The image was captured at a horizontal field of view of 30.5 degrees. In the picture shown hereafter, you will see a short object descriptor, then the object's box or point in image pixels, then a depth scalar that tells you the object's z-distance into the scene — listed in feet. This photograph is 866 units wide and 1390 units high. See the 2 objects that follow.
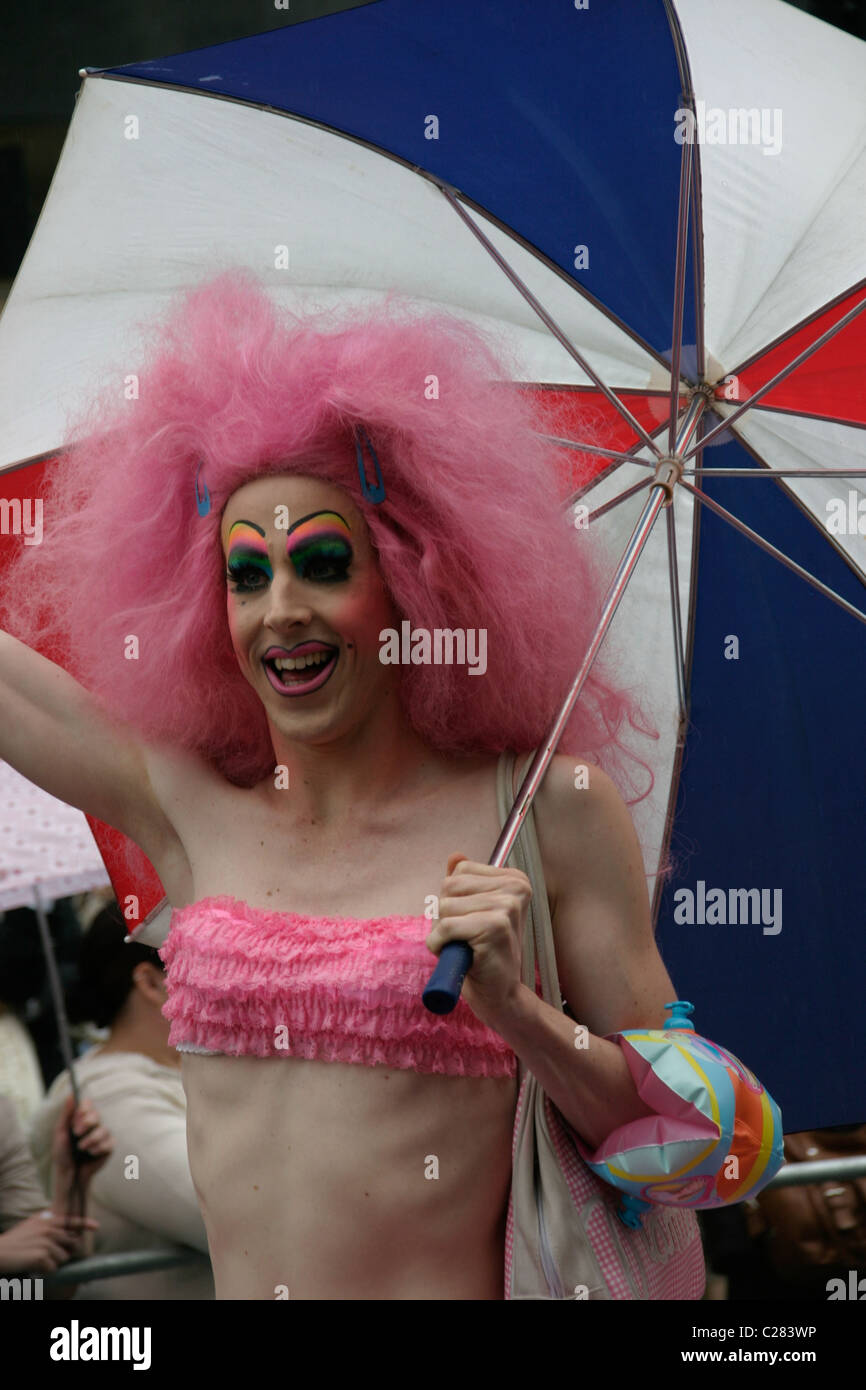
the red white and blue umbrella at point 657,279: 7.18
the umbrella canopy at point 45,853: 11.70
